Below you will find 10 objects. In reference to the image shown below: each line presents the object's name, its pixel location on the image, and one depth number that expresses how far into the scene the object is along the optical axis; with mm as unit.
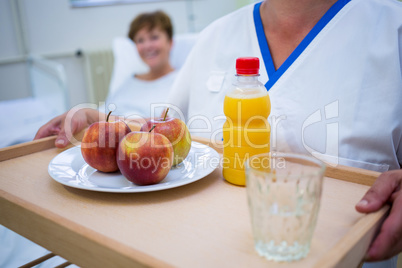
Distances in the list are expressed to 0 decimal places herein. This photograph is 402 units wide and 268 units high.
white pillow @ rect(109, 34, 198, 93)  2762
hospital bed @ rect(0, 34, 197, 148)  1900
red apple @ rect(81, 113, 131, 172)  693
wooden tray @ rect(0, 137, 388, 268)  461
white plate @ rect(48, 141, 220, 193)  632
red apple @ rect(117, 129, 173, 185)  635
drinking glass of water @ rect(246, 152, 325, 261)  442
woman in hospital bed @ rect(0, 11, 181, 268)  2363
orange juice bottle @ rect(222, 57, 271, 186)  646
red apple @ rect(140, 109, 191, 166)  731
